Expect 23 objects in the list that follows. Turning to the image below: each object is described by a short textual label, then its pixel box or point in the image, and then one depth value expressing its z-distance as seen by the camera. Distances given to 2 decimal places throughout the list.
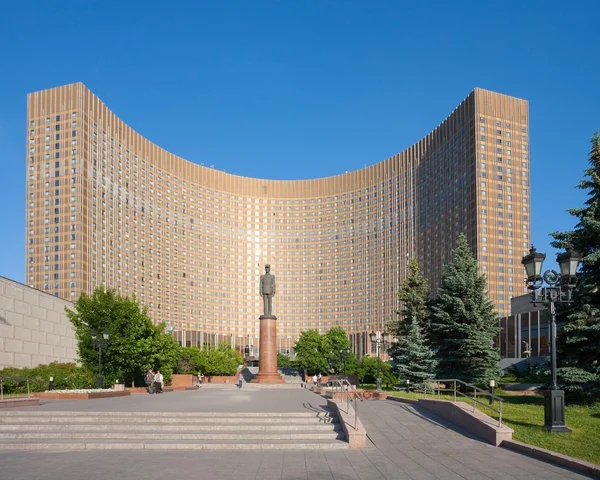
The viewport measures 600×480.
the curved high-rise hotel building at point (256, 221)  109.25
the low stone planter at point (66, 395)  28.56
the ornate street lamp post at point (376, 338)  40.34
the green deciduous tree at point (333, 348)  93.25
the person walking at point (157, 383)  38.72
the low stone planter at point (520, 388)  32.31
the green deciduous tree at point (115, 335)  43.69
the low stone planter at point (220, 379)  82.69
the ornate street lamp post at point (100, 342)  34.66
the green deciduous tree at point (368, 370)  79.25
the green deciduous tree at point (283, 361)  137.10
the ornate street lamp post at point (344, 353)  68.02
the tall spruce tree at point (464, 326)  32.50
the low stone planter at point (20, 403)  22.41
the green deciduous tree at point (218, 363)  88.62
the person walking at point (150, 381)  38.56
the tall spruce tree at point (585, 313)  21.56
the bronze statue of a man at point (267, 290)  51.34
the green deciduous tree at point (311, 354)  93.19
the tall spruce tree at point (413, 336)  37.09
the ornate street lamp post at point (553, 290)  15.79
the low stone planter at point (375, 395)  29.52
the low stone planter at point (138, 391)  38.44
